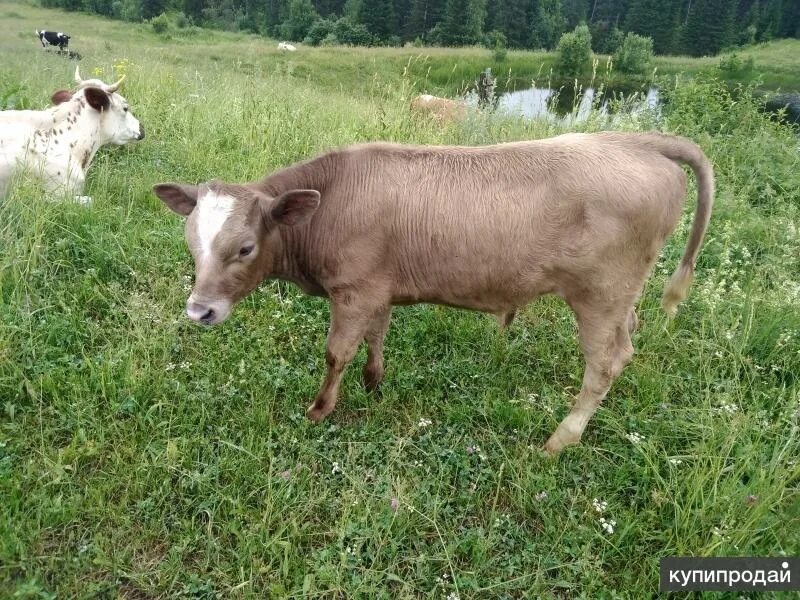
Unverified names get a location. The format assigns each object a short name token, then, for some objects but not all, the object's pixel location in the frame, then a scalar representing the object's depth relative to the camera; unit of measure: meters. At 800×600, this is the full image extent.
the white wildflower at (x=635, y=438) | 3.06
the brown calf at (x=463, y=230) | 2.87
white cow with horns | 4.89
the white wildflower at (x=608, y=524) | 2.77
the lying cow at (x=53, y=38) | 18.45
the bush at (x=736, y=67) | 30.48
